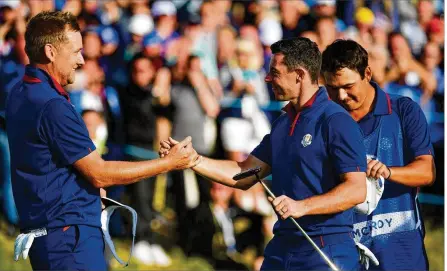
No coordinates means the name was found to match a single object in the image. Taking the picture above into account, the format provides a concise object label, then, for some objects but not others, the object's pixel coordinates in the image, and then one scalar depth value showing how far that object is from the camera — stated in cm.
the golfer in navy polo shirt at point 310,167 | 1280
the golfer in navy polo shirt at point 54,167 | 1255
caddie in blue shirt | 1457
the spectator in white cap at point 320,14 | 2353
